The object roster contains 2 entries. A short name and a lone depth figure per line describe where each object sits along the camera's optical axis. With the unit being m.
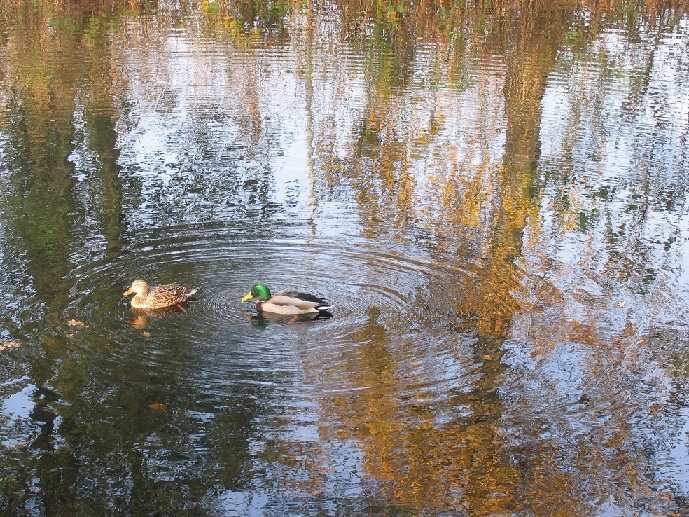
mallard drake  8.12
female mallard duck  8.13
